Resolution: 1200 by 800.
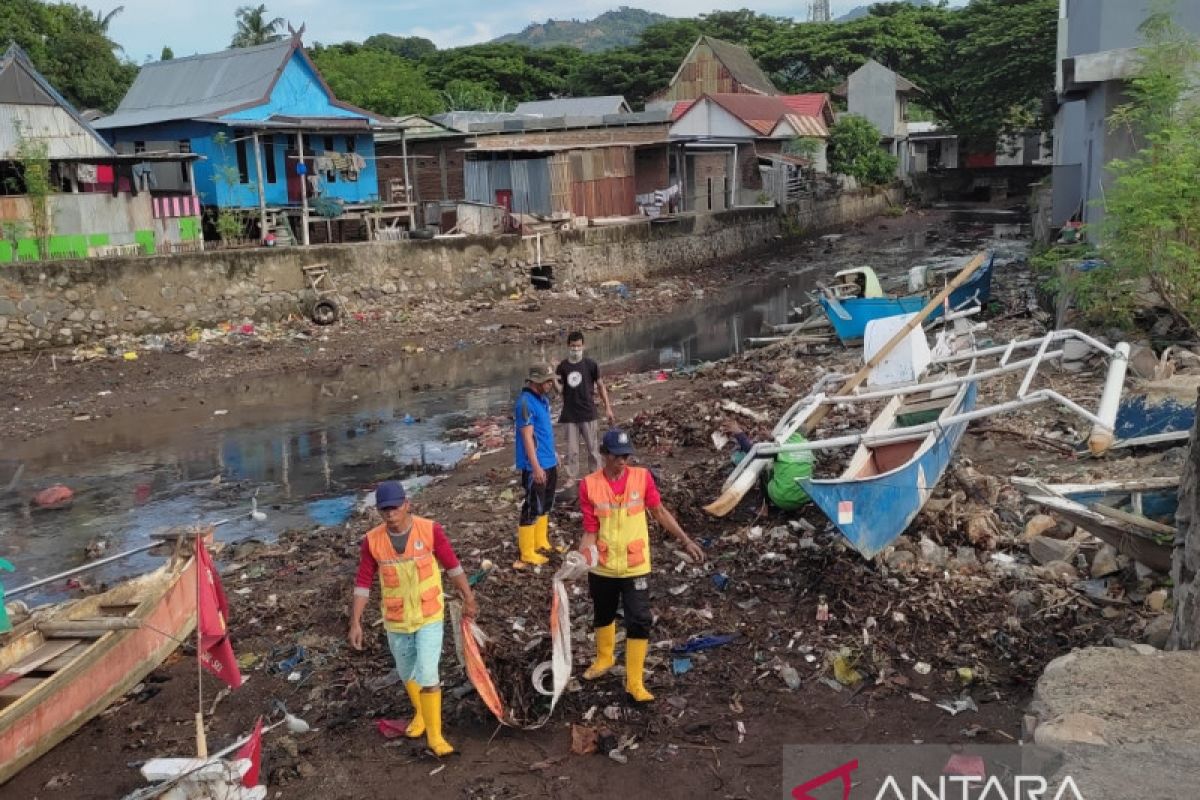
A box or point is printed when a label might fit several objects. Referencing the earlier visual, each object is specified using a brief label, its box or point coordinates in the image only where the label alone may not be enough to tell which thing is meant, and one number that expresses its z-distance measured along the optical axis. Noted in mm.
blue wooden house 24703
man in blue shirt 8164
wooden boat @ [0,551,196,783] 5703
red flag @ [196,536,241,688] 6012
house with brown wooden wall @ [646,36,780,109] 50594
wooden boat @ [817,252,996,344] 16859
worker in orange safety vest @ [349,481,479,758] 5344
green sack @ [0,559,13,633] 5936
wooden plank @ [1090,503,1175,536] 6355
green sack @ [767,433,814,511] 8391
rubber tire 21656
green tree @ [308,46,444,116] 38562
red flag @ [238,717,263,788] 5074
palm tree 48281
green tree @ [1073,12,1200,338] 11148
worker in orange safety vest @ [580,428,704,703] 5844
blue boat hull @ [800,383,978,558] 6989
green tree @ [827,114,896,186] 45031
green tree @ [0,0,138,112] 36062
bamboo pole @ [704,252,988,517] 8312
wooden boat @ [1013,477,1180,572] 6367
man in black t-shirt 9297
